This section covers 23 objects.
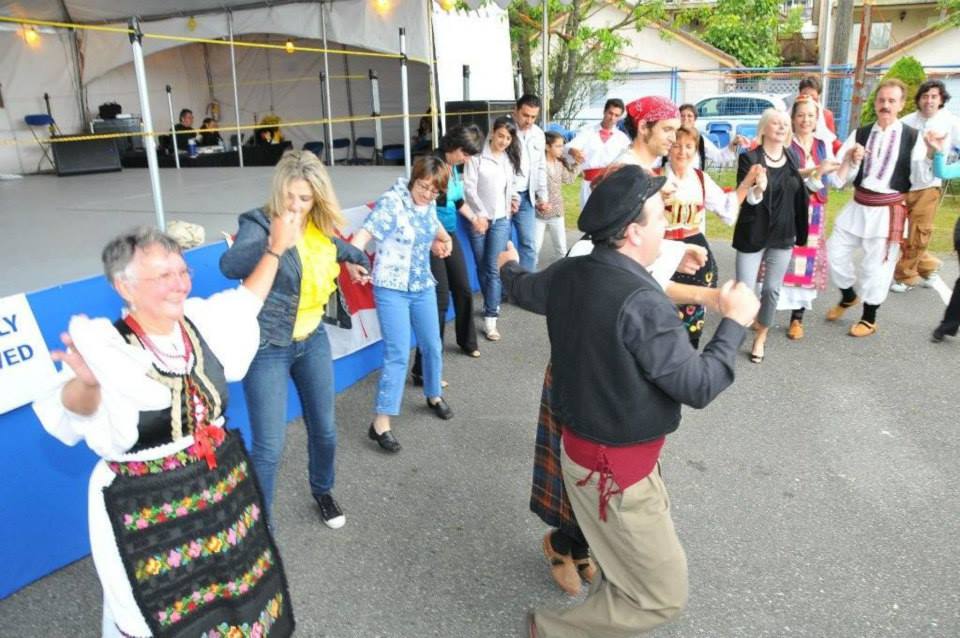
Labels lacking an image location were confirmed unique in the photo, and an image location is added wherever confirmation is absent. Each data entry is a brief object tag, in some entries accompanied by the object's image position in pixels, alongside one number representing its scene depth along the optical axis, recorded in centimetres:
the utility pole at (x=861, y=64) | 1387
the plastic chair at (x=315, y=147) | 1323
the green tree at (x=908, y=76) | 1154
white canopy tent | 965
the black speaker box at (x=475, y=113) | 875
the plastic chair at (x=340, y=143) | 1412
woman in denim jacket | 285
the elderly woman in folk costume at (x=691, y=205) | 381
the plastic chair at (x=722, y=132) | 1485
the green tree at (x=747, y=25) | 1303
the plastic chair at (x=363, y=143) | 1423
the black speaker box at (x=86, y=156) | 1110
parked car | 1650
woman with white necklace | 491
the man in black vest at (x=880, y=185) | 561
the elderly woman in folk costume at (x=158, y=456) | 178
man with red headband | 349
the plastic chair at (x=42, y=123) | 1233
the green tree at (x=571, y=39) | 1202
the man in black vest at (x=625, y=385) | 195
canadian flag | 481
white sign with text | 281
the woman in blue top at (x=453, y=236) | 496
